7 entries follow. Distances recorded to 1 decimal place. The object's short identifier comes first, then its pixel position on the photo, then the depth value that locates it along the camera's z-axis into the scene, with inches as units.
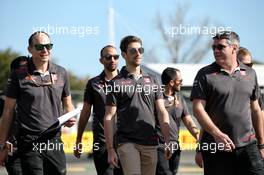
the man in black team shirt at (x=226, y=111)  589.3
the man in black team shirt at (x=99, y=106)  730.2
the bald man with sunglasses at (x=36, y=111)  614.9
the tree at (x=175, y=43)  3065.9
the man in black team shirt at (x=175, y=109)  799.7
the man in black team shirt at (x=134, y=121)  617.9
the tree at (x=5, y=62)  4023.6
